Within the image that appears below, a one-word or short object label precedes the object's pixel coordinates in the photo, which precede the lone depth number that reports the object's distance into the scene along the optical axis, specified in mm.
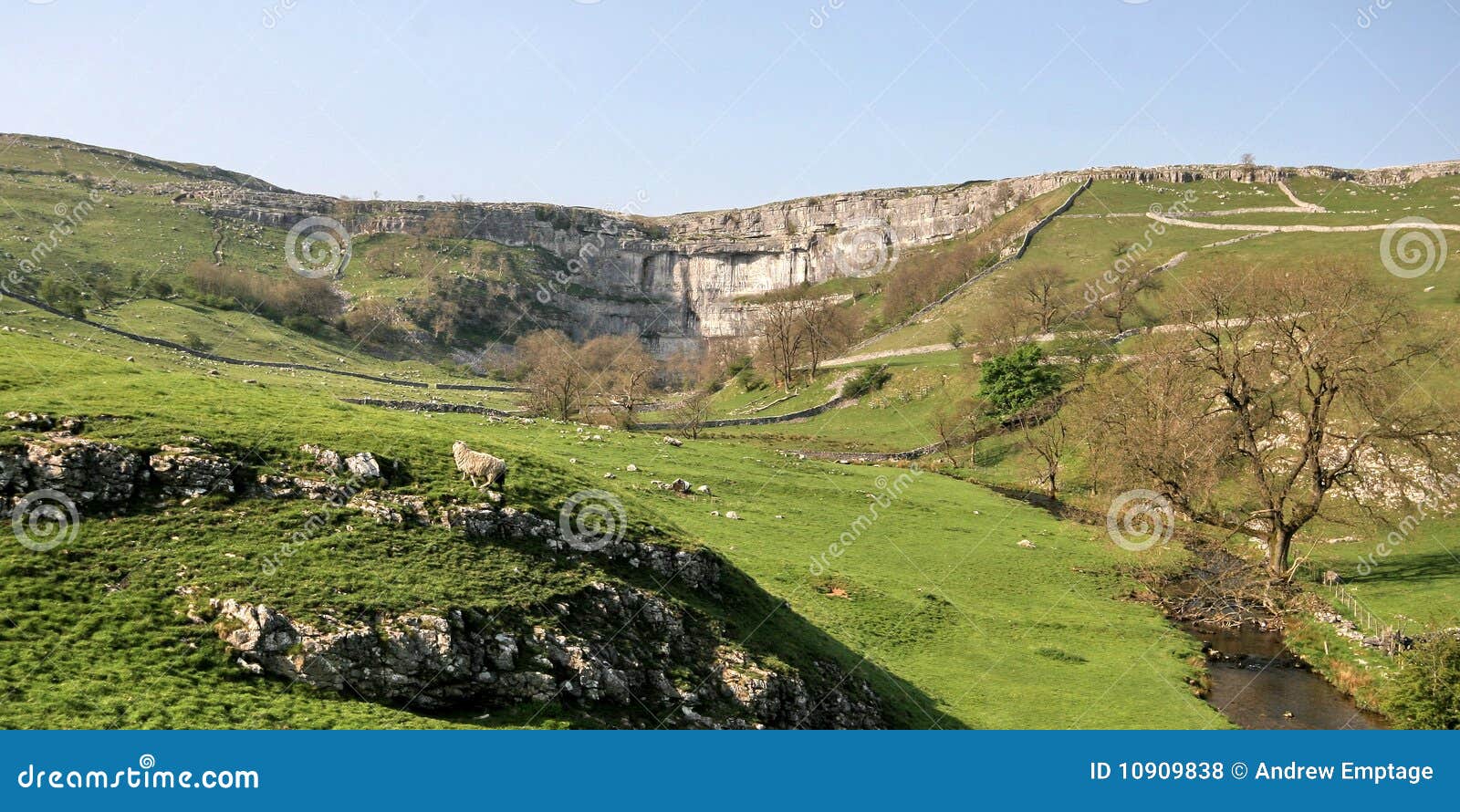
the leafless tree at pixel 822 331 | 89188
